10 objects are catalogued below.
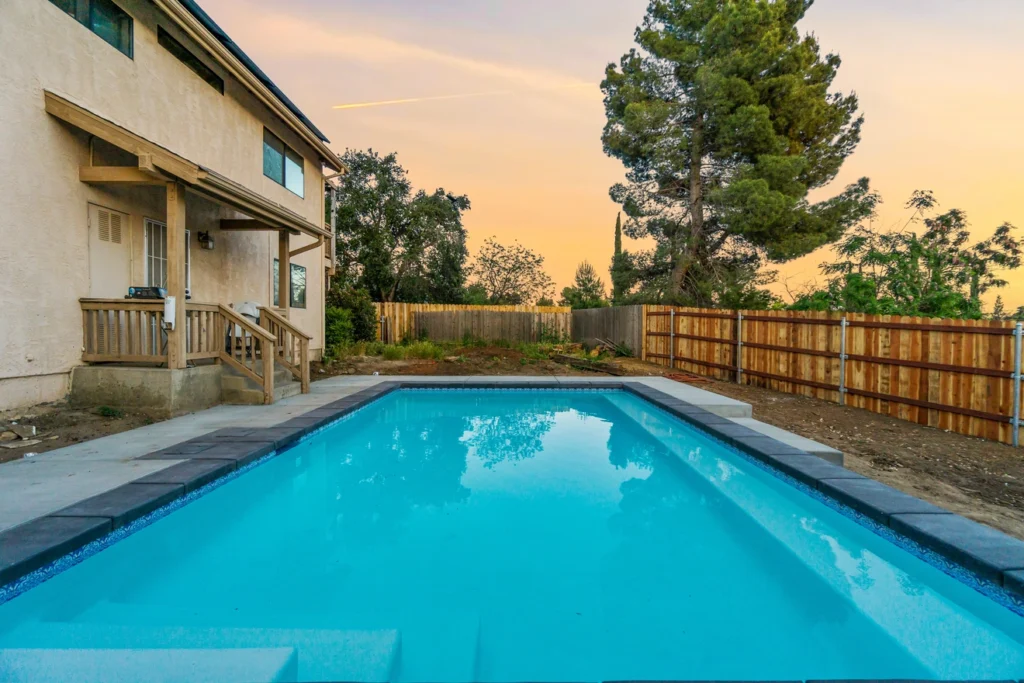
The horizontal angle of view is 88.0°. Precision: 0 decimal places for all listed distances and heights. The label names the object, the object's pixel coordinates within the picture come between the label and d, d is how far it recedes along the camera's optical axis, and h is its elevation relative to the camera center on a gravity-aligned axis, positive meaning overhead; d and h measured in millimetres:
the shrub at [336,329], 13625 -102
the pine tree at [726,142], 15641 +5827
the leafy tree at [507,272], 28922 +2990
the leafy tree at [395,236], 23094 +4005
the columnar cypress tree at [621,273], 19391 +1997
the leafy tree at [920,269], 9750 +1298
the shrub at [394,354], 13344 -720
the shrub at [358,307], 15461 +538
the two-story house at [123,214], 5270 +1341
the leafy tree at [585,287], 31166 +2477
